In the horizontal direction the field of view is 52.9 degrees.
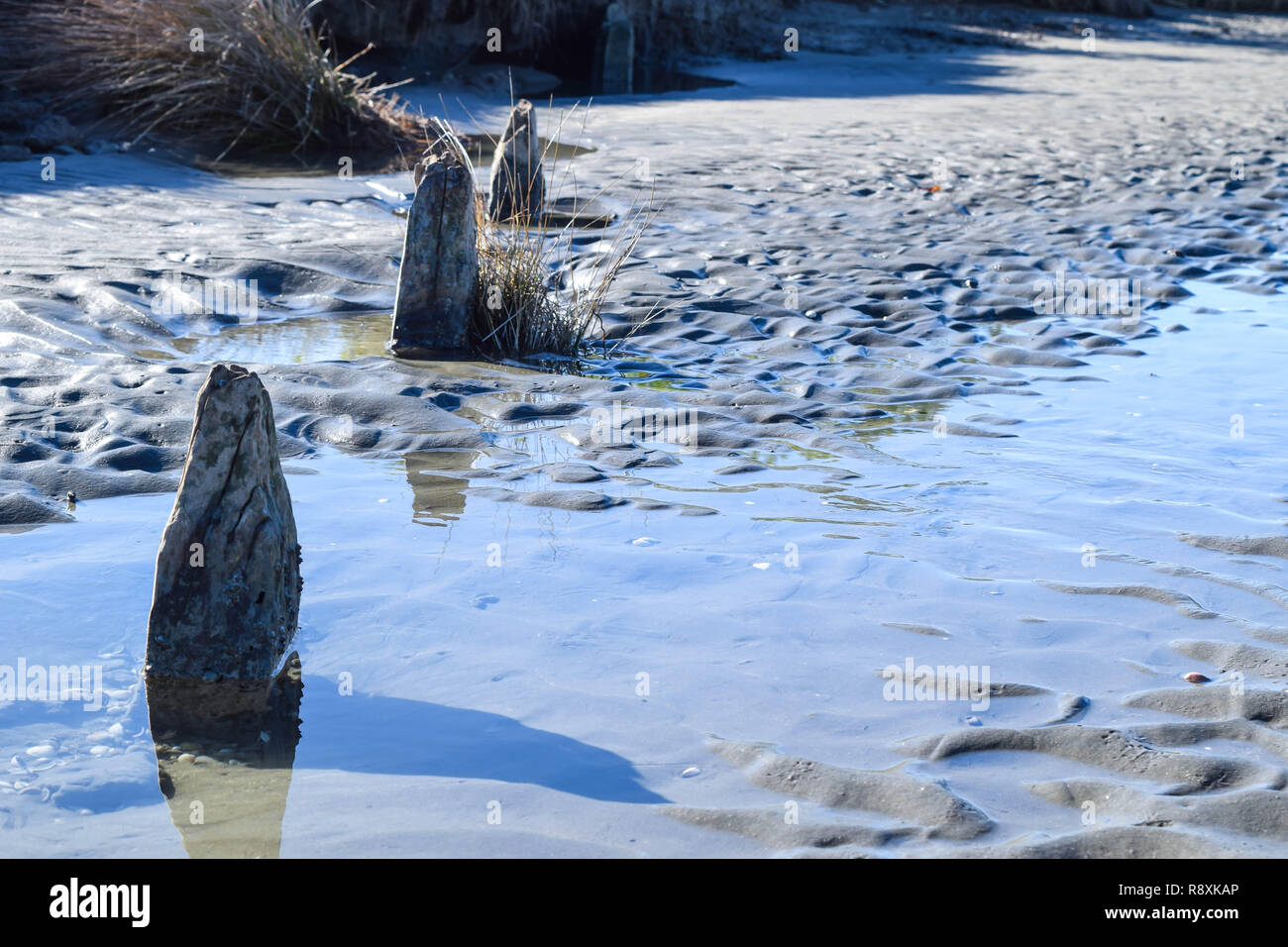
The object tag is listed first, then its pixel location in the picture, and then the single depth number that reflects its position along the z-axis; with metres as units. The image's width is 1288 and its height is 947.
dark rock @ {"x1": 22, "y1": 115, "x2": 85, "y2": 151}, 9.46
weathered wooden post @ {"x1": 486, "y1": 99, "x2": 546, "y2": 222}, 8.08
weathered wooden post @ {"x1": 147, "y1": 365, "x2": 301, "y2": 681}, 2.93
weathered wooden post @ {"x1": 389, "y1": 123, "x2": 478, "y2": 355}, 5.81
